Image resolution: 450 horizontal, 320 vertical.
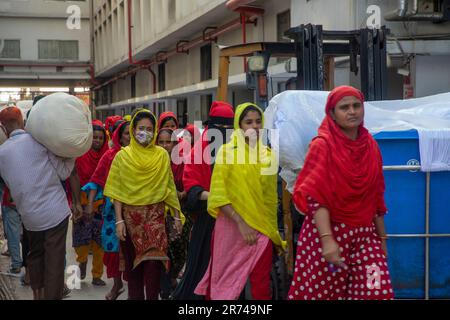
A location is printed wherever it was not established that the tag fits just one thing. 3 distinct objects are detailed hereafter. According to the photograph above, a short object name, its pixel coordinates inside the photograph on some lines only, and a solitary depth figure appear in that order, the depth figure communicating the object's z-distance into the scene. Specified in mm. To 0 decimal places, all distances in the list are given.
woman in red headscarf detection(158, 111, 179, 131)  6926
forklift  5945
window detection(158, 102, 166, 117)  25347
